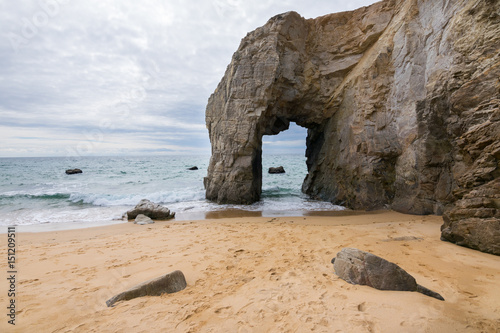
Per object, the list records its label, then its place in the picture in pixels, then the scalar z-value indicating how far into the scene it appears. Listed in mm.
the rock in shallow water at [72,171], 35428
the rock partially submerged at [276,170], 34188
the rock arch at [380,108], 5578
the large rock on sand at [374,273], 3324
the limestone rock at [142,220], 9477
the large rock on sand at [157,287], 3244
